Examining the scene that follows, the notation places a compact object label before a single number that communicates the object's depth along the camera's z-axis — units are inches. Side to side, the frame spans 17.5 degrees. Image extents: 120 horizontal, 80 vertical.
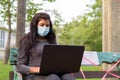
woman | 155.1
